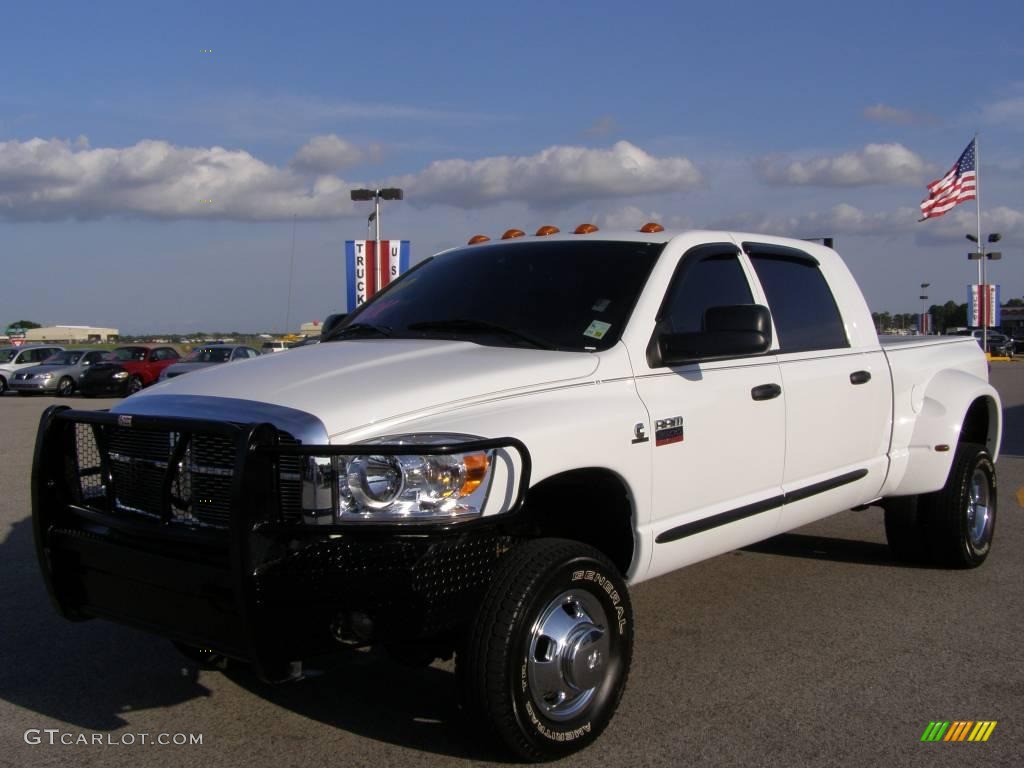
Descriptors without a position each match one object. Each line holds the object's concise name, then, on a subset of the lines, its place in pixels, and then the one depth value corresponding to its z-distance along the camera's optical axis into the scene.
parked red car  27.72
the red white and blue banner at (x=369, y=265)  20.19
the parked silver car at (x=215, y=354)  27.19
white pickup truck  3.25
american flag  32.00
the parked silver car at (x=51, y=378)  29.47
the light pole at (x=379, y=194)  22.12
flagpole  45.61
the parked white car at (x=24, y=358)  31.08
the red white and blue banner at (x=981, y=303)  45.75
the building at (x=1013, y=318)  95.75
